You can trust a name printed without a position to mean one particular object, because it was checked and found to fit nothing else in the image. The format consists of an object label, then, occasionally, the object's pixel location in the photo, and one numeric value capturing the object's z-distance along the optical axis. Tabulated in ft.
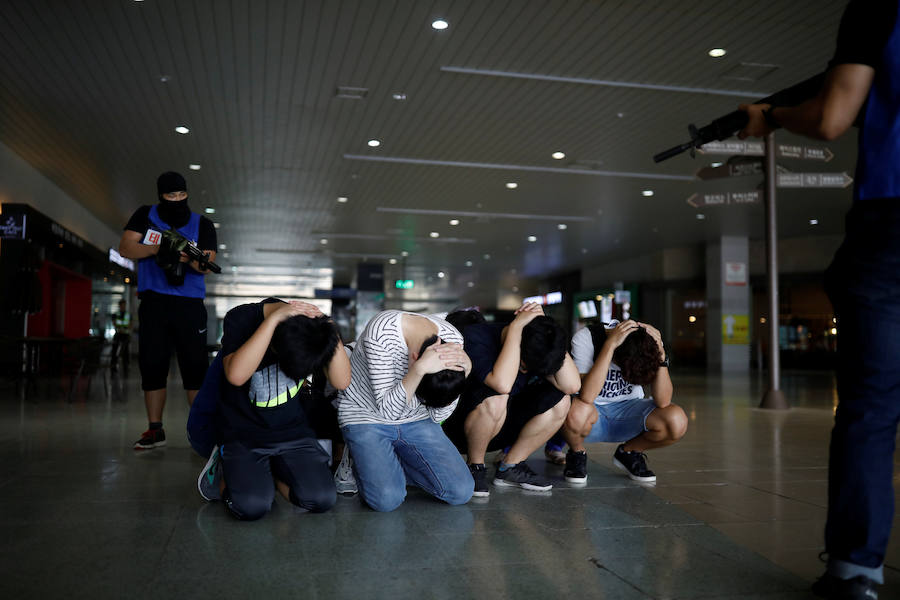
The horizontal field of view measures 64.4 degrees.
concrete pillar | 59.57
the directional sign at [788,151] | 22.81
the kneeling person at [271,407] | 7.88
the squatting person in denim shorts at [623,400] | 10.11
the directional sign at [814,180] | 23.71
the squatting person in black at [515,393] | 9.02
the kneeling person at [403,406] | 8.31
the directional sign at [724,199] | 24.12
